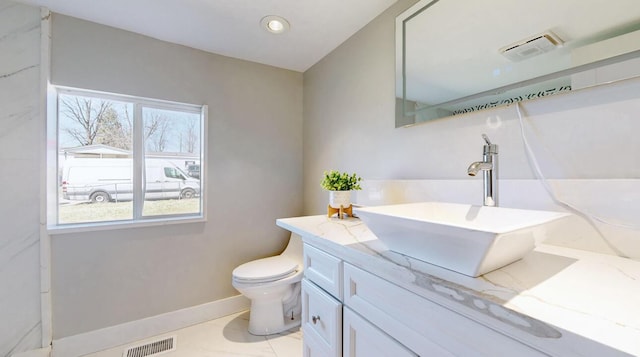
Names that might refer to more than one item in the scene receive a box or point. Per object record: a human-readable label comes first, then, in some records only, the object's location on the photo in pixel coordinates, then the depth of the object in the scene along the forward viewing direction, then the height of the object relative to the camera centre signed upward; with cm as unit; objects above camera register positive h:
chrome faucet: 89 +2
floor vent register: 163 -112
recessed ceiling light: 161 +103
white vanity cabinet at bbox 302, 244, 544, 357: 51 -37
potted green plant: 141 -4
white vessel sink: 52 -13
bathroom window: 168 +15
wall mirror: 77 +49
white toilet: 172 -78
